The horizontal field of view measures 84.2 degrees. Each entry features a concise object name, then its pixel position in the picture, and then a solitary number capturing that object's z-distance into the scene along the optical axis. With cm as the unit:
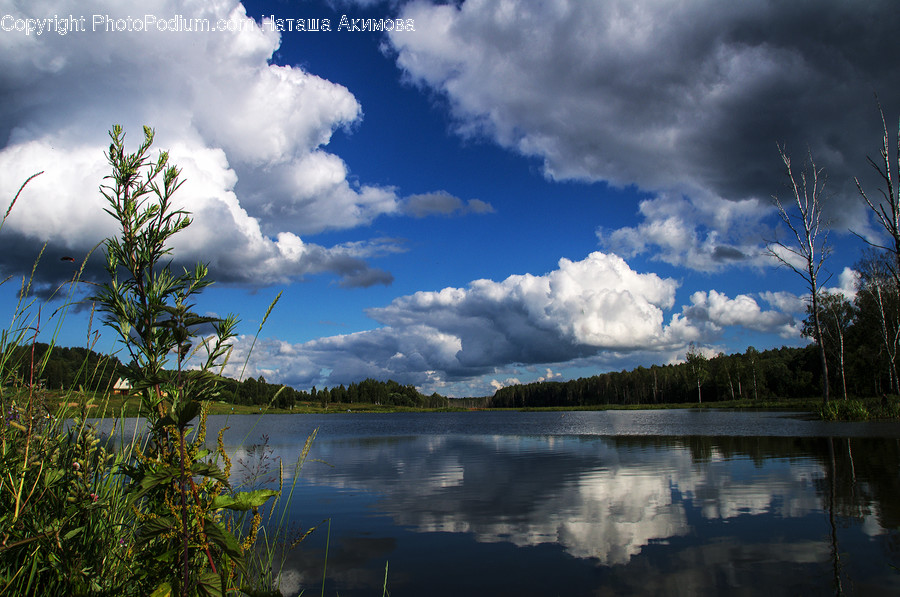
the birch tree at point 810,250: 3109
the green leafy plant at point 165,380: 181
